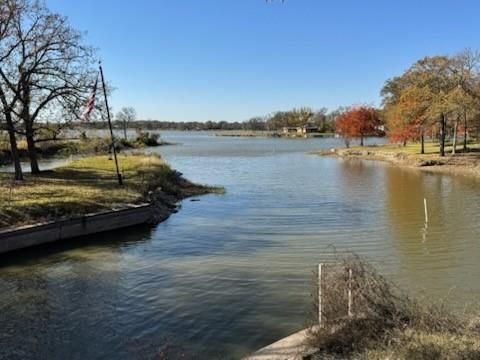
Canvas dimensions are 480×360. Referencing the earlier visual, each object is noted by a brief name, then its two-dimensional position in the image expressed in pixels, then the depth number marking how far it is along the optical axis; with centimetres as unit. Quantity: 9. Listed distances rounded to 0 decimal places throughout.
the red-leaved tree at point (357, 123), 7894
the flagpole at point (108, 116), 2453
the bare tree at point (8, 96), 2392
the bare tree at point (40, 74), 2586
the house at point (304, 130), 18028
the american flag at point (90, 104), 2423
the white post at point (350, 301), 723
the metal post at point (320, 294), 740
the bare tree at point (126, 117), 12015
